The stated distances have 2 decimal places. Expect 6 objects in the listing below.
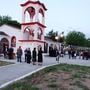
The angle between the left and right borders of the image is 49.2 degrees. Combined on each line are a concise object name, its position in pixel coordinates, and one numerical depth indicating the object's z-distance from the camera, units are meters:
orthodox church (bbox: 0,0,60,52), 13.48
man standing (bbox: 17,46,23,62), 9.91
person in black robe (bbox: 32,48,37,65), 8.97
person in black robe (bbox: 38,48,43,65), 8.93
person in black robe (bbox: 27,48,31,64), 9.46
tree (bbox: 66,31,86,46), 38.42
